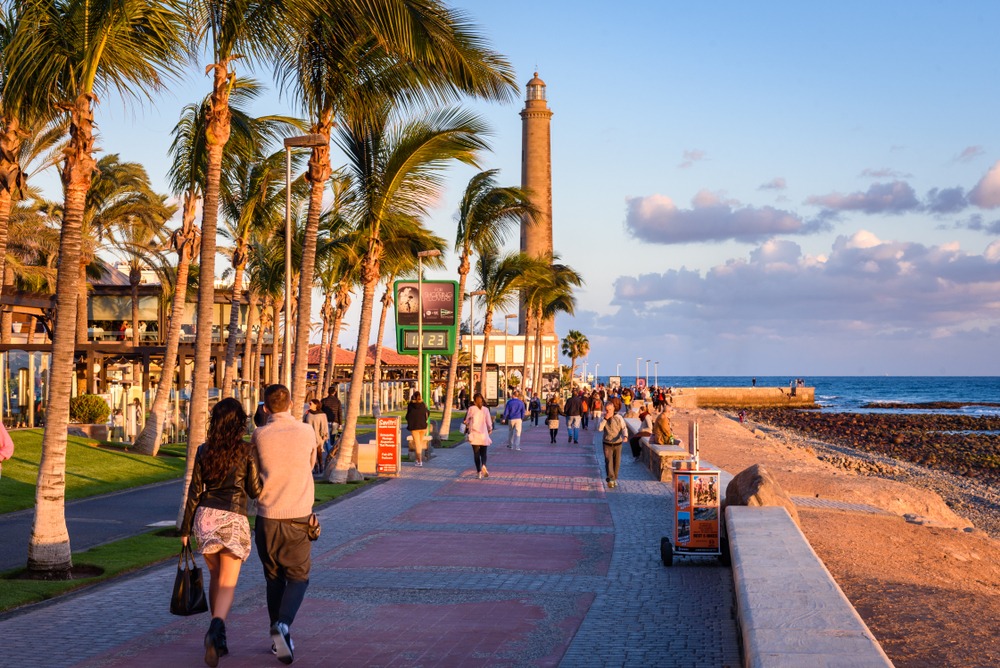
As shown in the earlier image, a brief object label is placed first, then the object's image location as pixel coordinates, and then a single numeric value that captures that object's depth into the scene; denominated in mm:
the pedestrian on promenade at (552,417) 35656
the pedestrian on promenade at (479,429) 21906
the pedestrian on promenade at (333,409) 25719
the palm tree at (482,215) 34156
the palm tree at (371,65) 12414
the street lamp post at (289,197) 18047
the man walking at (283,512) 7012
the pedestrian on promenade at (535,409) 50219
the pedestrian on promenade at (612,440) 19594
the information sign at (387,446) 22297
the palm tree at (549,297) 60781
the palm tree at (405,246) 25786
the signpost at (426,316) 36000
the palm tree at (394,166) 21672
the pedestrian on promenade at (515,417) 30688
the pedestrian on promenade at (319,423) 20531
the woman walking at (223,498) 6918
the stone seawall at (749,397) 132250
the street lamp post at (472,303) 48469
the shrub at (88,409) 27656
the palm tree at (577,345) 113206
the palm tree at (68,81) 10320
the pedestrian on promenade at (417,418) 24891
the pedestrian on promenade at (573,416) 36438
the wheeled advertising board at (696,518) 11039
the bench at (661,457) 21406
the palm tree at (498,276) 43656
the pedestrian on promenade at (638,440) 28027
